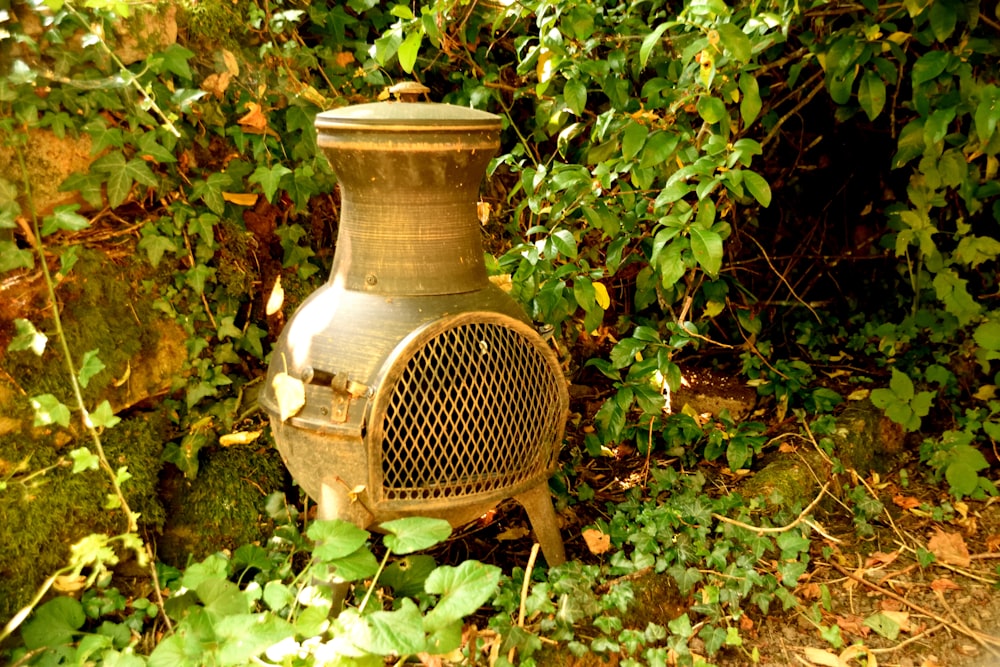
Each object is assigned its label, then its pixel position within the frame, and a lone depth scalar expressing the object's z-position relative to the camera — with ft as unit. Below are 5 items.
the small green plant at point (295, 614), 5.82
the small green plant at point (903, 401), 10.50
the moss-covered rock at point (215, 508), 8.64
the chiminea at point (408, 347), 6.67
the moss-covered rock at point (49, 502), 7.37
